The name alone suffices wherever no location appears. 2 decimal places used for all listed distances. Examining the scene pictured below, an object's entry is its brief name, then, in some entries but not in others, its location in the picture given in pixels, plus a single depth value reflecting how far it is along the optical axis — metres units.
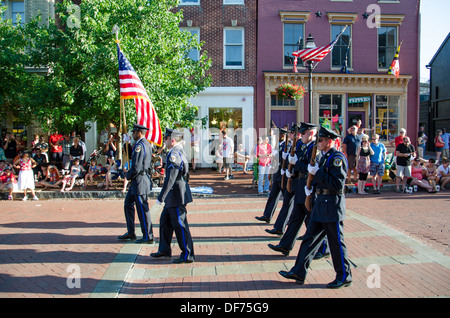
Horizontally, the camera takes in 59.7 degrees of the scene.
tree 12.02
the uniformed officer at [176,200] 6.13
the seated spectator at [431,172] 13.12
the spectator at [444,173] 13.58
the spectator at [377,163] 12.86
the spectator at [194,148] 17.36
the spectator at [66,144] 14.62
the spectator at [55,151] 15.04
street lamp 11.64
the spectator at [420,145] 19.23
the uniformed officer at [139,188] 7.27
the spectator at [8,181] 12.38
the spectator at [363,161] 12.67
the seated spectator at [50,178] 13.48
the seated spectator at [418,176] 13.15
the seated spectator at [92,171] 13.54
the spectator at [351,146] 13.78
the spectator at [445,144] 19.15
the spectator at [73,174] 13.01
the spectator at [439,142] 18.42
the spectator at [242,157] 16.55
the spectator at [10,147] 16.64
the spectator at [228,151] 15.51
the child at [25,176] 12.17
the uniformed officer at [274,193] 8.32
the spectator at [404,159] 12.95
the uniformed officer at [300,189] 6.35
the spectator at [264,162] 12.42
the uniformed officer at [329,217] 5.04
